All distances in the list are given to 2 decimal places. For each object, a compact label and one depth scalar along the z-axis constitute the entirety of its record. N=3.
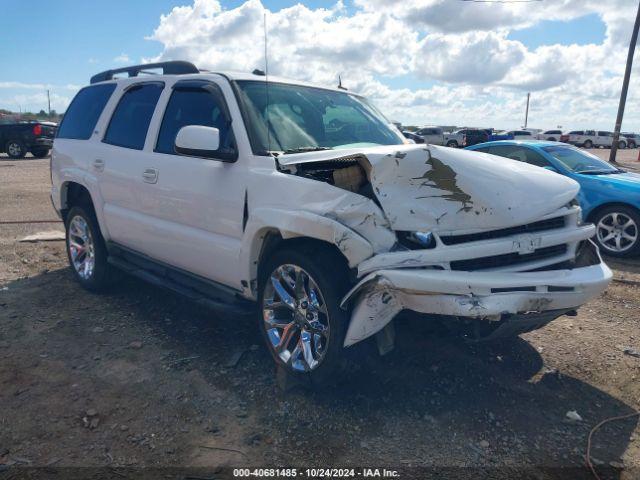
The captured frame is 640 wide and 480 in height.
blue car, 7.20
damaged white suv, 2.99
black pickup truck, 21.75
